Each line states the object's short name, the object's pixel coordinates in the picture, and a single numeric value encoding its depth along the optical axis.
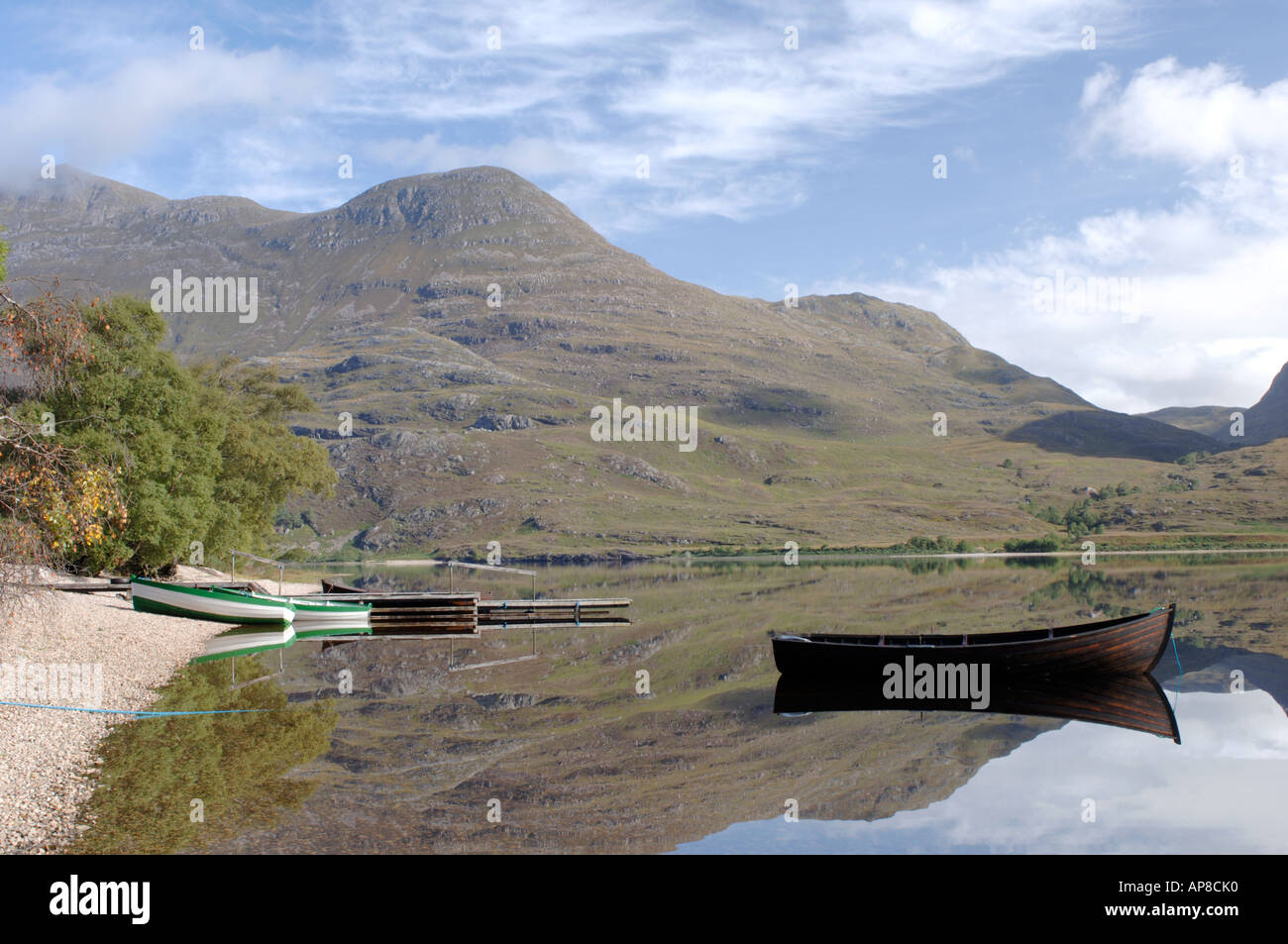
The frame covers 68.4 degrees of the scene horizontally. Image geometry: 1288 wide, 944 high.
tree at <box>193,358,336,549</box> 76.25
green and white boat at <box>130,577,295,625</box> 44.16
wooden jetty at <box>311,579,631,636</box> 46.62
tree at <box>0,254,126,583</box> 17.80
